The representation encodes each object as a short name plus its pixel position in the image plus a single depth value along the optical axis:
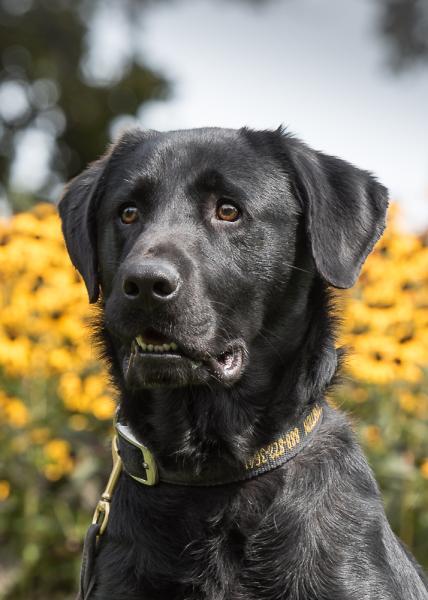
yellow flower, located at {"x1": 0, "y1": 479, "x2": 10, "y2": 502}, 5.27
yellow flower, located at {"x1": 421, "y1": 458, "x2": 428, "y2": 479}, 4.82
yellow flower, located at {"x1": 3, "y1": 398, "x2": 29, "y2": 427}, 5.24
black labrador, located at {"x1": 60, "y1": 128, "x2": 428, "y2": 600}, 2.77
